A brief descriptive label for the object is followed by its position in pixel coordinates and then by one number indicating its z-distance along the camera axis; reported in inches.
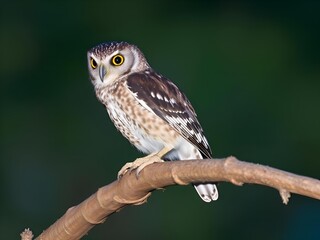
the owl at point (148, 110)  264.8
